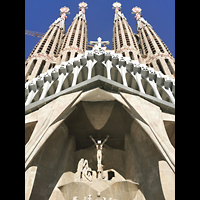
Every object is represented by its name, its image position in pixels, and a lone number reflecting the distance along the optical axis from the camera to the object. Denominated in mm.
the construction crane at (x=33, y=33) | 45416
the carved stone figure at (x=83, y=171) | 9242
